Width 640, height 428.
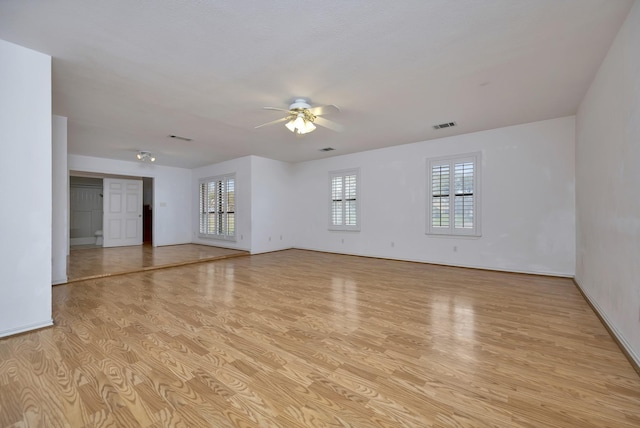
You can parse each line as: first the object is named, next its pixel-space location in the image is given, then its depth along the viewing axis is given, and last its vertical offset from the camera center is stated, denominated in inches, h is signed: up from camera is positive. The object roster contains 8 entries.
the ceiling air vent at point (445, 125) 185.9 +63.1
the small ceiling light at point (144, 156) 263.7 +58.3
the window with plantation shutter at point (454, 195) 208.4 +15.0
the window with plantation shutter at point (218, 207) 308.5 +7.4
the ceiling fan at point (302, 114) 139.8 +54.1
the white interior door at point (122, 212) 324.5 +1.3
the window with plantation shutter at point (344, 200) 277.9 +14.2
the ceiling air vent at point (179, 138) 214.5 +62.0
